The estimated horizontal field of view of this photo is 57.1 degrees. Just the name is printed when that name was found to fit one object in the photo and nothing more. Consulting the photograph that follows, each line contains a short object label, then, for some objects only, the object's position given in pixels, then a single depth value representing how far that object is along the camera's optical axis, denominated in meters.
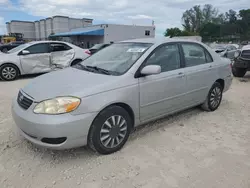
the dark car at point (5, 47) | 13.30
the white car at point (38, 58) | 8.06
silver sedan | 2.68
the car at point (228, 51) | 14.87
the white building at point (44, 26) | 52.84
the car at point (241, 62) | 8.24
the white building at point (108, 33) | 29.61
